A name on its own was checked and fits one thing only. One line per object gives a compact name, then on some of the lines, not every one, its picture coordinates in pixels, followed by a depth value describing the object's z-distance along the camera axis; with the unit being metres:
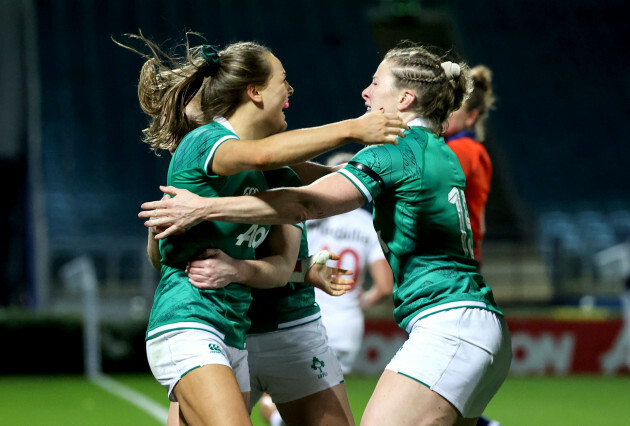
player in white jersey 13.03
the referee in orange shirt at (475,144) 10.62
